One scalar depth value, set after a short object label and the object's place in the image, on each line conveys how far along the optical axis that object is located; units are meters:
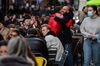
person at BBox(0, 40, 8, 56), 6.64
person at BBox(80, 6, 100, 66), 11.84
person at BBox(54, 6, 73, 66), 12.55
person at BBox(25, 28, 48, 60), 9.69
